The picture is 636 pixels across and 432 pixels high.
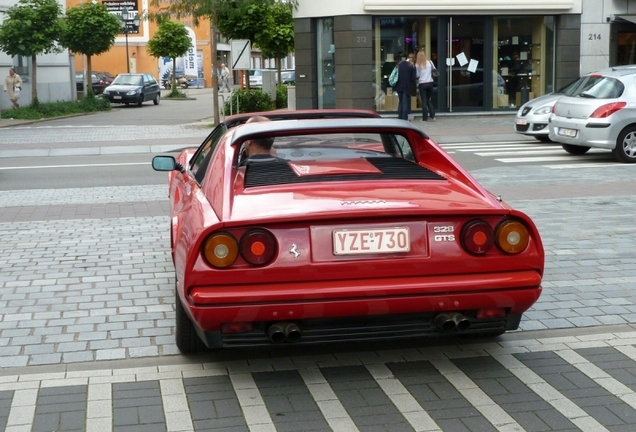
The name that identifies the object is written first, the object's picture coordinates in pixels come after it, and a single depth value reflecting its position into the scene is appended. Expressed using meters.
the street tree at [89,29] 40.09
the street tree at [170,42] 54.66
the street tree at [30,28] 33.28
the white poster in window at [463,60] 27.47
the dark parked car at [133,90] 43.91
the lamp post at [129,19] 56.25
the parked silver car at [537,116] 19.25
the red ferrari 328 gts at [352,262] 4.73
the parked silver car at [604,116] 15.84
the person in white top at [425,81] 25.67
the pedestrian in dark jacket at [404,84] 24.50
